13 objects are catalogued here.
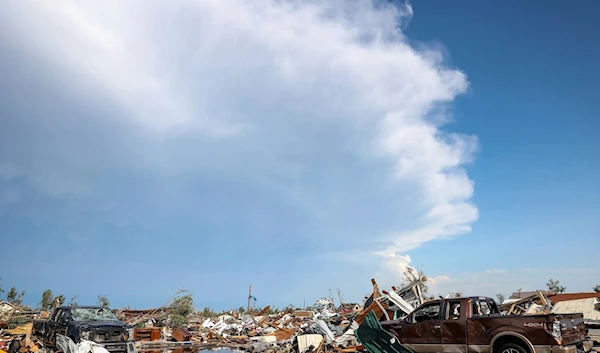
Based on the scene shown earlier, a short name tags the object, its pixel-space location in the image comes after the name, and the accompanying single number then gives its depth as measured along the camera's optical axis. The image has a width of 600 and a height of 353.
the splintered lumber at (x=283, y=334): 24.20
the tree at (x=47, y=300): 41.29
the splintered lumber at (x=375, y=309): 16.00
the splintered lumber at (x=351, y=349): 14.41
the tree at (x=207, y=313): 41.81
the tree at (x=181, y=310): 30.25
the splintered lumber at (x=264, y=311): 37.56
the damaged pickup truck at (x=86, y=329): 12.85
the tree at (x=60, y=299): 40.08
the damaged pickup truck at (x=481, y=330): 8.75
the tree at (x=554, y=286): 44.71
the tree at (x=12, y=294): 42.68
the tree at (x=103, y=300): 36.03
